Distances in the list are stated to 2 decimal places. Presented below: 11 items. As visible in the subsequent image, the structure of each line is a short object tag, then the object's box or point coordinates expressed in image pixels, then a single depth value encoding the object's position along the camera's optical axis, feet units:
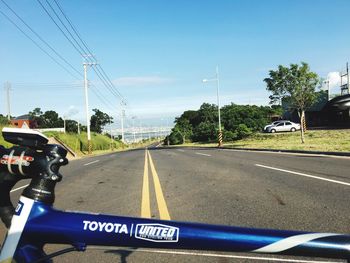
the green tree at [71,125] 427.49
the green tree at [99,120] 418.72
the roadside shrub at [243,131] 186.60
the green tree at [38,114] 394.32
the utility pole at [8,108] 220.02
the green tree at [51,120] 419.95
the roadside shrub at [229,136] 194.23
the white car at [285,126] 177.52
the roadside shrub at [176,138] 337.72
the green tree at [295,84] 104.47
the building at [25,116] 347.99
